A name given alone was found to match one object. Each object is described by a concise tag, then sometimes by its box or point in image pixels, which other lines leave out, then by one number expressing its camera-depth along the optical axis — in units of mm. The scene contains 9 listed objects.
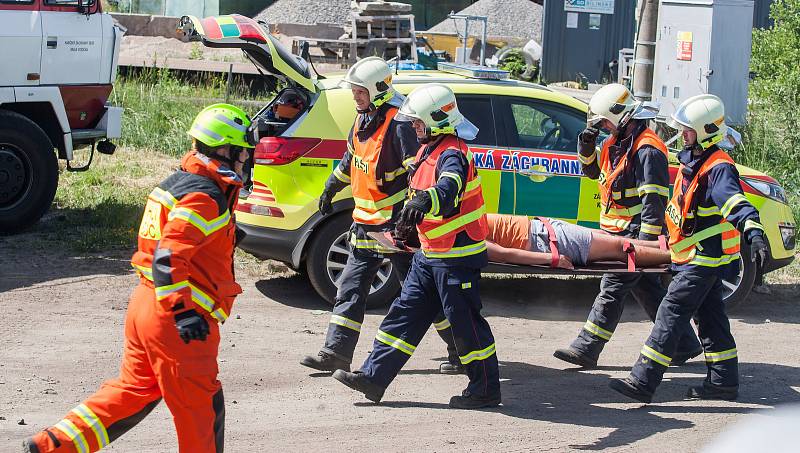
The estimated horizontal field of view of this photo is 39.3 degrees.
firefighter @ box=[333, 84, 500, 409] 6730
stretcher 7320
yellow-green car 8867
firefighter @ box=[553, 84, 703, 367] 7586
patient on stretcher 7734
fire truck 11062
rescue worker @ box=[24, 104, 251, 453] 4984
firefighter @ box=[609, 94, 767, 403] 7012
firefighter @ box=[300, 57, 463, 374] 7379
